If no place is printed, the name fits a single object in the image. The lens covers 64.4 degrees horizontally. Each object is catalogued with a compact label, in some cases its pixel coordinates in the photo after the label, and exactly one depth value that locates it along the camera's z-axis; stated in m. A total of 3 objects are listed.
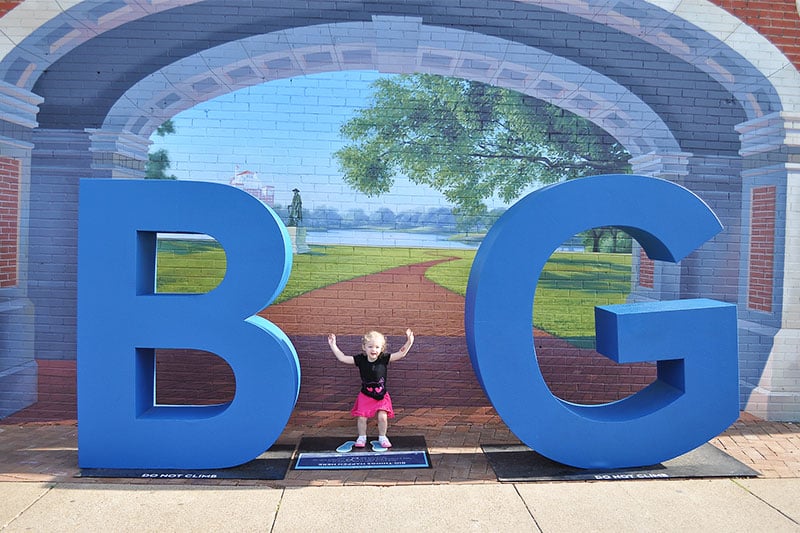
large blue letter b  4.38
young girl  4.90
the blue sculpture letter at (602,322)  4.43
